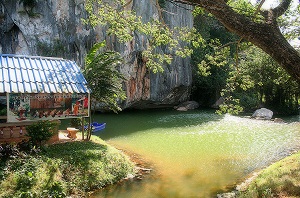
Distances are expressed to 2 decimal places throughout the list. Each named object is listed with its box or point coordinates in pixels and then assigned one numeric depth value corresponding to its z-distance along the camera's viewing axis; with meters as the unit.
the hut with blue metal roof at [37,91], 8.54
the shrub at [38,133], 8.70
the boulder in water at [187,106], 29.03
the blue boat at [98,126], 15.46
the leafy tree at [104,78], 10.63
